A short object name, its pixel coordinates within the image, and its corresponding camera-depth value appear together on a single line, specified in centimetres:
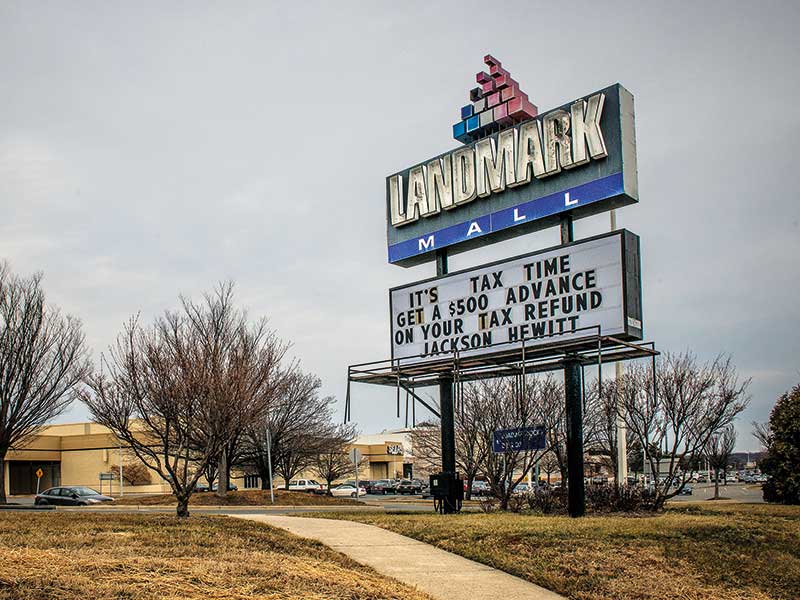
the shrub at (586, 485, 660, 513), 1966
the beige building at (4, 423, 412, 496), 5962
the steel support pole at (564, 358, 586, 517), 1798
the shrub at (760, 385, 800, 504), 2773
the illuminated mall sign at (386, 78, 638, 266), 1791
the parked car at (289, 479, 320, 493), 5925
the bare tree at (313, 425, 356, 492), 4834
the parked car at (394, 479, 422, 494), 6003
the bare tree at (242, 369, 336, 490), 4297
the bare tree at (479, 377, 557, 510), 2730
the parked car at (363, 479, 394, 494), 6383
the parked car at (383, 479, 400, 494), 6376
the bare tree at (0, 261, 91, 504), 2928
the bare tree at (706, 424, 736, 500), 4362
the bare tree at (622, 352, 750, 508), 2617
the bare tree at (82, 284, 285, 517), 2031
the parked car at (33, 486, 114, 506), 3678
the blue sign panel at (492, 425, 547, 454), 2027
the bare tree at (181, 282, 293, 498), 2145
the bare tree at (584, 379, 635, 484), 3219
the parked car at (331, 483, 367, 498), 5817
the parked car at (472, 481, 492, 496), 4986
